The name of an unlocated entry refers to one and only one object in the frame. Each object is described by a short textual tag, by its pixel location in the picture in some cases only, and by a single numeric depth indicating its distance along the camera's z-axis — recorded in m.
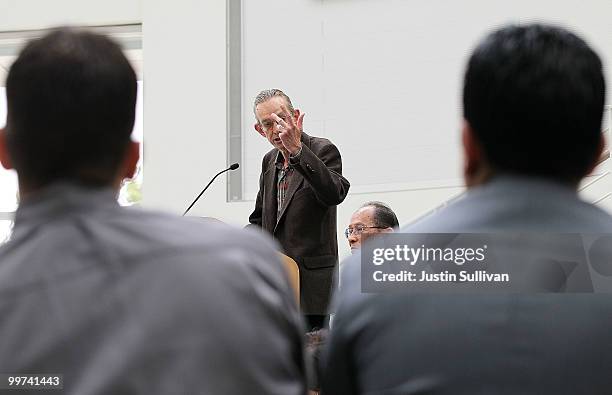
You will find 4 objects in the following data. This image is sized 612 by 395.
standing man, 5.86
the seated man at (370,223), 6.56
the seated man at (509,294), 2.59
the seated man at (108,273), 2.50
